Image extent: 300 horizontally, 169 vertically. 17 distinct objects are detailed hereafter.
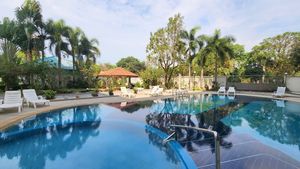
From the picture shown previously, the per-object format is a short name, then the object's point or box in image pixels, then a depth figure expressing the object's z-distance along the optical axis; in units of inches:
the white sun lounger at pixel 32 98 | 275.4
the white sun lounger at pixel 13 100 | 240.6
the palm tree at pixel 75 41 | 524.9
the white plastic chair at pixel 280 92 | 422.2
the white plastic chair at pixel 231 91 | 507.5
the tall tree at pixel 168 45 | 598.5
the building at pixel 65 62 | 562.1
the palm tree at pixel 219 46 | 556.5
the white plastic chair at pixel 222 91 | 513.6
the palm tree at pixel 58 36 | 481.9
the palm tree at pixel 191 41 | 594.4
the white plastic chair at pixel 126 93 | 420.4
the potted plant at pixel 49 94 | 345.1
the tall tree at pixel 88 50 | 580.7
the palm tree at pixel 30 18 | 450.4
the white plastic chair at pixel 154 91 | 447.0
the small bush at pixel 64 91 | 456.6
